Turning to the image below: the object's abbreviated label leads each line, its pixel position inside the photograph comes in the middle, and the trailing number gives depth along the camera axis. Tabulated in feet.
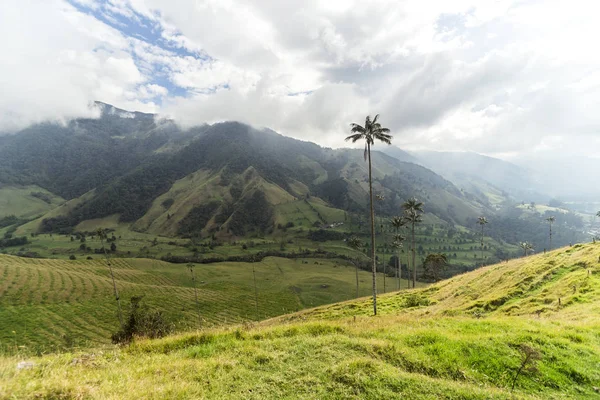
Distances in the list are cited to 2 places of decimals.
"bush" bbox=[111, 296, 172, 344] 99.71
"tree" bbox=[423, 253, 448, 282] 262.26
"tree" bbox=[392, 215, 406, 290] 204.54
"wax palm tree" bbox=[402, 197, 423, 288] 202.59
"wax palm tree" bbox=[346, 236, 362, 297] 256.11
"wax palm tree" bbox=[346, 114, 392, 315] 103.04
